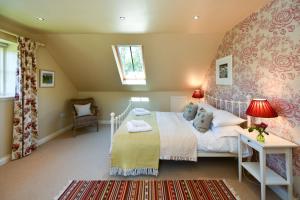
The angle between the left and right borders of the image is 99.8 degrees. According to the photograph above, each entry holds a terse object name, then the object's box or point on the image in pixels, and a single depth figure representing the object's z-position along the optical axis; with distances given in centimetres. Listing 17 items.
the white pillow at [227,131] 196
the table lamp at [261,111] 155
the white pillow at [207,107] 253
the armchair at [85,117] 342
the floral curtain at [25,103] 236
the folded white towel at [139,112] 296
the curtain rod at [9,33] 215
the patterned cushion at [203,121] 214
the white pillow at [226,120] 204
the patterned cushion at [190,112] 275
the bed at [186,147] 190
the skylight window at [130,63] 343
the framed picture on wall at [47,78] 295
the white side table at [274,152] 143
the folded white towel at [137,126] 204
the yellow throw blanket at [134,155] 187
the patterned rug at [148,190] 158
